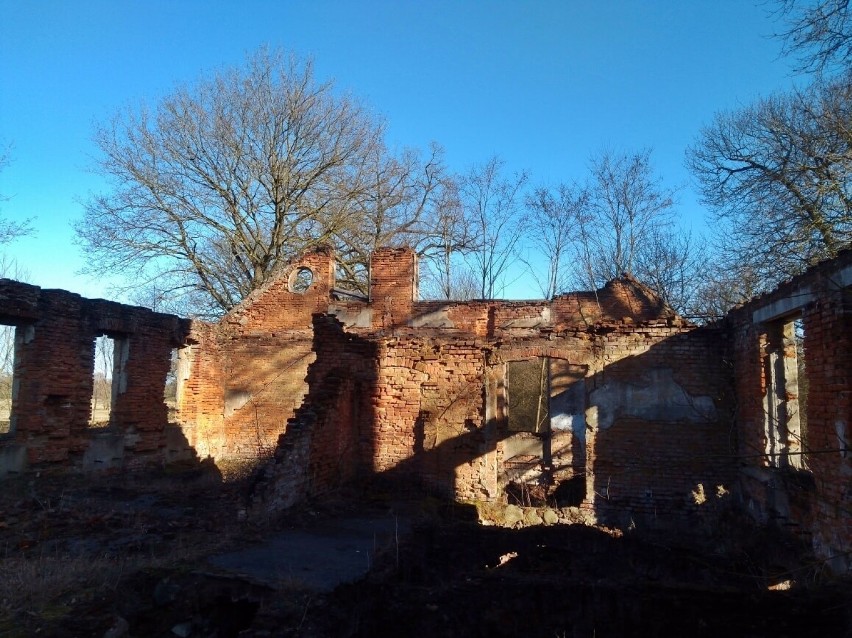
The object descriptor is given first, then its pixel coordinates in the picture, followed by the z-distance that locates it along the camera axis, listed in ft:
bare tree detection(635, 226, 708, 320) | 66.14
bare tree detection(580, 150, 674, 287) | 74.02
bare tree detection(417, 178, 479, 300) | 85.25
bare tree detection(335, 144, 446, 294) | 78.02
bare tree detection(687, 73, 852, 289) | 45.91
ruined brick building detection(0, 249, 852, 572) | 25.05
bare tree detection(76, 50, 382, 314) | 69.21
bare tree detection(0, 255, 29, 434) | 80.09
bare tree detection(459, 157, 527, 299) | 83.25
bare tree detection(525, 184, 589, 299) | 75.15
